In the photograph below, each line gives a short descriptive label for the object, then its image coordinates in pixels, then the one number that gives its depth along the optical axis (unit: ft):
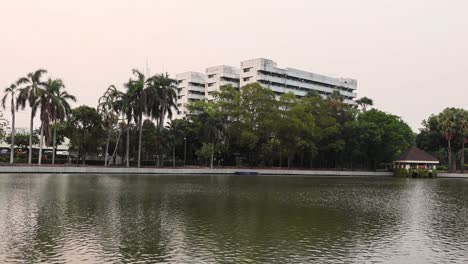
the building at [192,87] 563.07
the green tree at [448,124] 314.35
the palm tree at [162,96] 261.44
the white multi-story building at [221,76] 523.29
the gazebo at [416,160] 311.06
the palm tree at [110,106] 256.73
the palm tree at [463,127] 310.10
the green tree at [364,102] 440.86
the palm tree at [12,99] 223.10
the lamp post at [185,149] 321.11
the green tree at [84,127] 253.24
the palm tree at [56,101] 230.89
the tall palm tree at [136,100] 253.08
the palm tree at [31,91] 225.35
